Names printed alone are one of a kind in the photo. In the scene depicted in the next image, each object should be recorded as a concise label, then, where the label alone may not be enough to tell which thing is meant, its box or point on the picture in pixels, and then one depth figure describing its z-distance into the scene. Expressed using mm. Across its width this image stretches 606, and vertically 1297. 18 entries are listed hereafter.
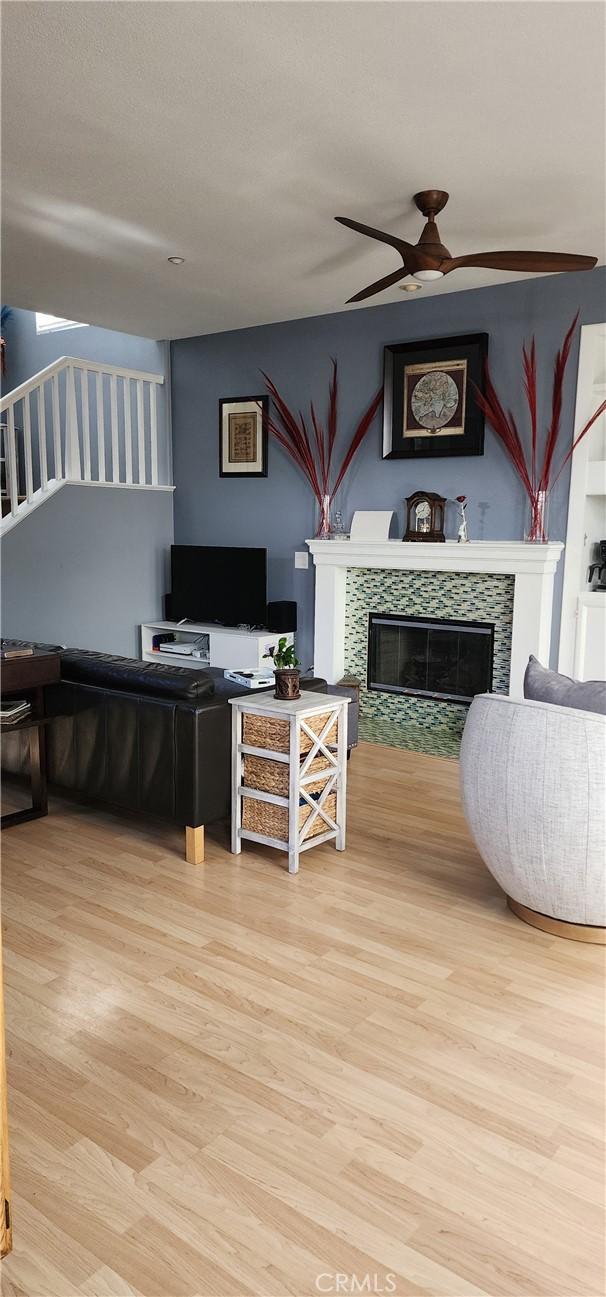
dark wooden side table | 3479
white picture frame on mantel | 5410
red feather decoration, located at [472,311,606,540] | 4633
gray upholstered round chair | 2504
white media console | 5867
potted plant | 3328
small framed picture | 6148
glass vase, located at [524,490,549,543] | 4758
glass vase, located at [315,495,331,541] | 5707
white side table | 3215
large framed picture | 5008
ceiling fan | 3303
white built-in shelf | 4586
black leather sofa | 3264
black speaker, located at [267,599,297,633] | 5926
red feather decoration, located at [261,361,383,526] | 5691
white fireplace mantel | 4762
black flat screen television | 6055
